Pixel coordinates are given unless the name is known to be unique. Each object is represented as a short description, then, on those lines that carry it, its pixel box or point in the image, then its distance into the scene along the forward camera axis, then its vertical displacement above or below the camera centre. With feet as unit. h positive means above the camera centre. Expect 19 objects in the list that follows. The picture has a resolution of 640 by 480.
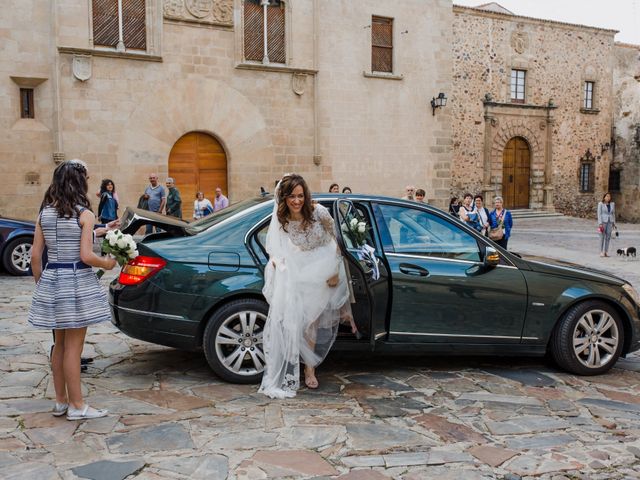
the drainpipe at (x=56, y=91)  52.54 +8.18
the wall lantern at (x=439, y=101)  70.74 +9.73
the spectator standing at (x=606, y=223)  55.17 -2.40
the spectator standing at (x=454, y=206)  63.10 -1.13
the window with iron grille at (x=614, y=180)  118.42 +2.38
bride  17.76 -2.52
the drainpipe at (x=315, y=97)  63.87 +9.30
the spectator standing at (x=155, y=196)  50.57 -0.09
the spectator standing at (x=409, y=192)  42.37 +0.13
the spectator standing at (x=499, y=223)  41.37 -1.79
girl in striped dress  15.20 -1.61
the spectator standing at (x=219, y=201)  55.06 -0.52
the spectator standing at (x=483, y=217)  41.83 -1.43
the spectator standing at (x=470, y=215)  41.75 -1.34
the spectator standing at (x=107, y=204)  47.32 -0.64
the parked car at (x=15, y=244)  38.63 -2.83
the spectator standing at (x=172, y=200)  49.65 -0.38
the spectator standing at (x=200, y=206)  52.49 -0.88
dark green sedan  18.28 -2.83
